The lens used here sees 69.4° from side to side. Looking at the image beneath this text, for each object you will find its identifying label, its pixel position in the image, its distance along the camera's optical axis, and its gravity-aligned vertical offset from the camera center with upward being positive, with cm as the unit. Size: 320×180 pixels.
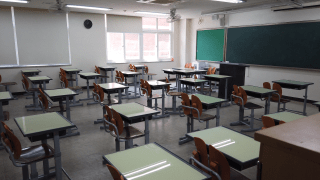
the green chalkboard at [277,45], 656 +33
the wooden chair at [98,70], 890 -57
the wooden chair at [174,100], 565 -113
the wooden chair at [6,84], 727 -87
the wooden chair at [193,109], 376 -88
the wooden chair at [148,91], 542 -83
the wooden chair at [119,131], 298 -103
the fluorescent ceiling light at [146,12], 843 +157
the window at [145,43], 1021 +56
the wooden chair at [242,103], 459 -98
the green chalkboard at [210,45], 931 +45
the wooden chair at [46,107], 432 -98
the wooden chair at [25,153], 235 -109
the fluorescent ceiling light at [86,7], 728 +155
